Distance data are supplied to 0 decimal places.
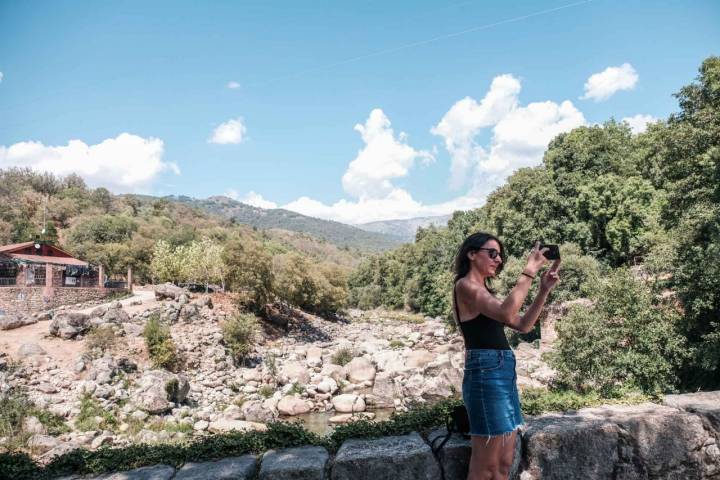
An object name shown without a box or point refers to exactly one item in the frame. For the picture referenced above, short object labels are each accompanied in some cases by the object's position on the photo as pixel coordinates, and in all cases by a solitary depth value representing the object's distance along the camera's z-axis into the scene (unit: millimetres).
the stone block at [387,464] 3236
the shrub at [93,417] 15930
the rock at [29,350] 20531
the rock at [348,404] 19906
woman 2859
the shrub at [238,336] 27281
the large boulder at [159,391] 18000
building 27375
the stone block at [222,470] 3176
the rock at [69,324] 22938
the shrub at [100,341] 21984
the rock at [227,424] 15906
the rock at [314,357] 27719
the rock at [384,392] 20566
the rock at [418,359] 26608
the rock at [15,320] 23625
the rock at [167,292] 32031
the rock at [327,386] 21964
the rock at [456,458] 3318
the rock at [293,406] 19641
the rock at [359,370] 23656
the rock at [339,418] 18122
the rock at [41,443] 12875
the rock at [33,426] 14586
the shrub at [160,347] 22812
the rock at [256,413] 18109
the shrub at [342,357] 27969
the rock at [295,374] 23297
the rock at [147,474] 3238
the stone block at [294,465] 3191
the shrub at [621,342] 12352
